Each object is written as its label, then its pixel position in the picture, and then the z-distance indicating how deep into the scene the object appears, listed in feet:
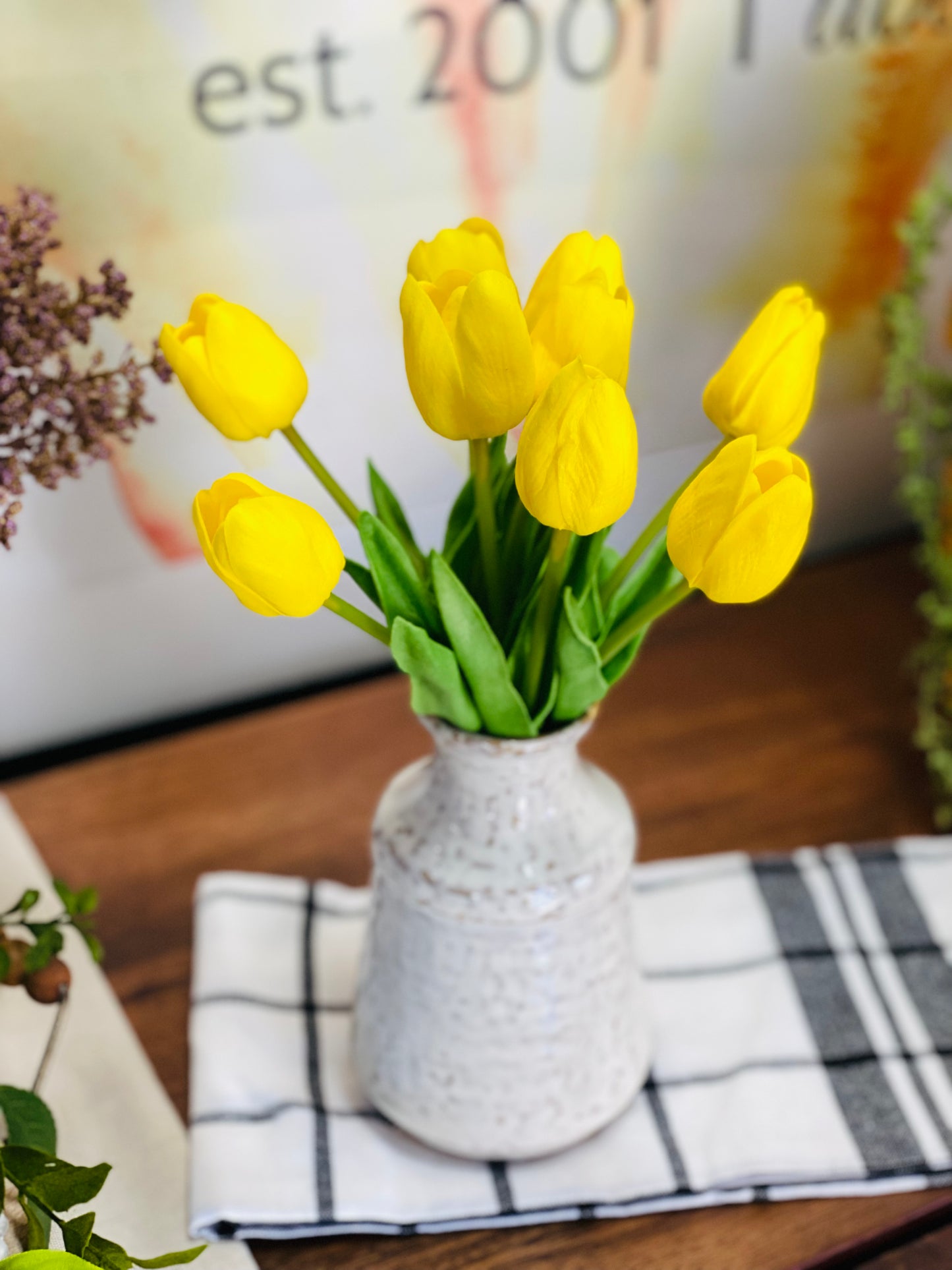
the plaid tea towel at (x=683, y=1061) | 1.70
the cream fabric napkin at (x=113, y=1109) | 1.63
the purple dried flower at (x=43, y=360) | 1.47
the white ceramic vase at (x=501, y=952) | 1.54
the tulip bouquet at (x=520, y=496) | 1.16
